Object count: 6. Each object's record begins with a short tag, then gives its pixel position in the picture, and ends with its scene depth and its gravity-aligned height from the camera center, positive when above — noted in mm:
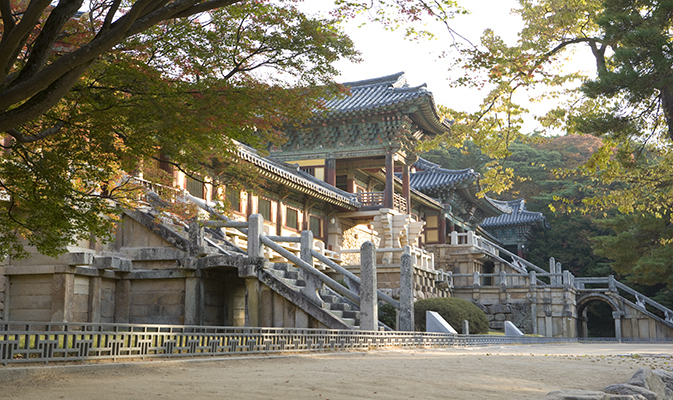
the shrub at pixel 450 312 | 20328 -475
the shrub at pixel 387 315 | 20422 -590
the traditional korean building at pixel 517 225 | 46156 +5646
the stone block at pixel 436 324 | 17219 -749
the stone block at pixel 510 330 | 22309 -1167
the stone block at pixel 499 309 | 30312 -533
